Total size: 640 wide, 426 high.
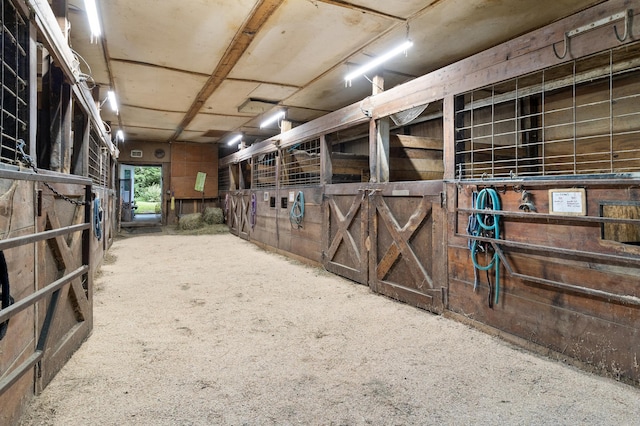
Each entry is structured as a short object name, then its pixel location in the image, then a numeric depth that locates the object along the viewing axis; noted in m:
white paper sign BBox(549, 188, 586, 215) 2.09
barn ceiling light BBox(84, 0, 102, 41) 2.69
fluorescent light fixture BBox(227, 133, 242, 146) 9.57
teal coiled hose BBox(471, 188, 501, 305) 2.56
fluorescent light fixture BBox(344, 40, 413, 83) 3.32
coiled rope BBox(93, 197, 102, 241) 4.45
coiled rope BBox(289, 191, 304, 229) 5.57
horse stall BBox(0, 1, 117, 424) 1.47
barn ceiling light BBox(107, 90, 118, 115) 5.65
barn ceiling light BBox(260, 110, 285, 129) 6.46
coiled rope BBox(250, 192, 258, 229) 7.75
